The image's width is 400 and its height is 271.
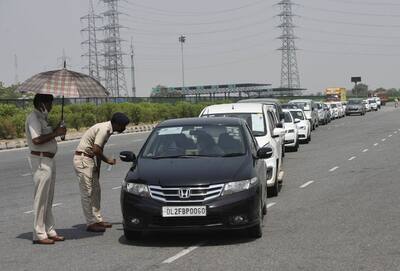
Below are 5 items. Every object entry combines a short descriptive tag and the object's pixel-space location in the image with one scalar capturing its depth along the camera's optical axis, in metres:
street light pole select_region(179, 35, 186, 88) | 96.69
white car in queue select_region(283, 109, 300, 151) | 24.86
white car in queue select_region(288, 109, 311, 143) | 29.33
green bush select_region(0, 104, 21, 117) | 39.97
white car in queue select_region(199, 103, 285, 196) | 13.41
